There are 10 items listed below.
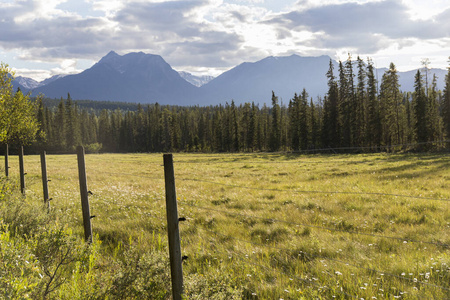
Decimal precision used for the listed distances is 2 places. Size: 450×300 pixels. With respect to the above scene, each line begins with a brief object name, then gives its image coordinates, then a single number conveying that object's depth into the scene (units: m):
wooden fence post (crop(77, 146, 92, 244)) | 6.31
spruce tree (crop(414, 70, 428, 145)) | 57.81
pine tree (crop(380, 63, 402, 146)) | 58.44
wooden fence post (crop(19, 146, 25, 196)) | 10.91
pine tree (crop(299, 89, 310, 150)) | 74.62
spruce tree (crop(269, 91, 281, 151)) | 88.12
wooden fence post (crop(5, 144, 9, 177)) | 12.73
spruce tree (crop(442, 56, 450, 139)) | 59.09
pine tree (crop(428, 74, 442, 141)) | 58.37
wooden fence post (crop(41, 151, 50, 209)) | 8.67
